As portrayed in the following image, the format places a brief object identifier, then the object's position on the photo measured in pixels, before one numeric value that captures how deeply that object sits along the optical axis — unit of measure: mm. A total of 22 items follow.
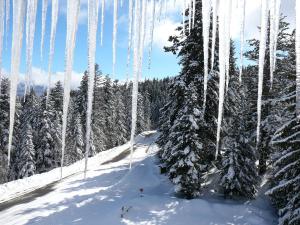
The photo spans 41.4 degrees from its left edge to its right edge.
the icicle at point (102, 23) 1930
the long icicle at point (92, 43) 1716
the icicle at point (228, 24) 1877
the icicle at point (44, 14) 1801
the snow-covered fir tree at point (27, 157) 46312
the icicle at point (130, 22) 2048
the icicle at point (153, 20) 2270
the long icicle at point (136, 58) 1984
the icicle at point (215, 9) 1897
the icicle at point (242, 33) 2049
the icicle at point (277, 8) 1872
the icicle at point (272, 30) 1816
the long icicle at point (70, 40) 1639
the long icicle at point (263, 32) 1773
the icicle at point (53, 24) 1792
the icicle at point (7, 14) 1746
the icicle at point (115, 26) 1911
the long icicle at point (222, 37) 1872
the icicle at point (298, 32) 1620
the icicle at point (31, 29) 1839
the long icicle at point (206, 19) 1792
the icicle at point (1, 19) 1699
